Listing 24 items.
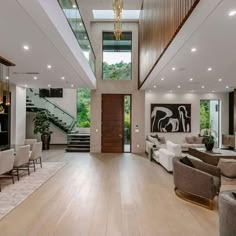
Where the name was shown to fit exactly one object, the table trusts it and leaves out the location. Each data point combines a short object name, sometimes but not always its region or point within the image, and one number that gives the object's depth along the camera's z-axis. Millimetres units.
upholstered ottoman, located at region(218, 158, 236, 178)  5528
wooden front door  10053
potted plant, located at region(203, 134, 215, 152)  7223
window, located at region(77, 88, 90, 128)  12832
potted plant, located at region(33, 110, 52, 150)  11031
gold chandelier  4025
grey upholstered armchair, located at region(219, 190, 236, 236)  2315
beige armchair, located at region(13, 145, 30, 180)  5347
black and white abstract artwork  10990
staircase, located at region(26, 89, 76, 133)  11610
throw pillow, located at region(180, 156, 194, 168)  4436
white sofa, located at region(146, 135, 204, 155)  8572
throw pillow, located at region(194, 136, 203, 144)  10265
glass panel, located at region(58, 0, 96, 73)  4660
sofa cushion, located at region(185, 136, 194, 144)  10399
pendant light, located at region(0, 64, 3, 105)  5754
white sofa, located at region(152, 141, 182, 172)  6237
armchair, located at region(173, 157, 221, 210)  3751
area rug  3836
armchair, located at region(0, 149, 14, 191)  4496
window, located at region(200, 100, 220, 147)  11455
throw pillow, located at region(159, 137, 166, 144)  9752
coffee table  6449
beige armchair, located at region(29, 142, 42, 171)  6333
